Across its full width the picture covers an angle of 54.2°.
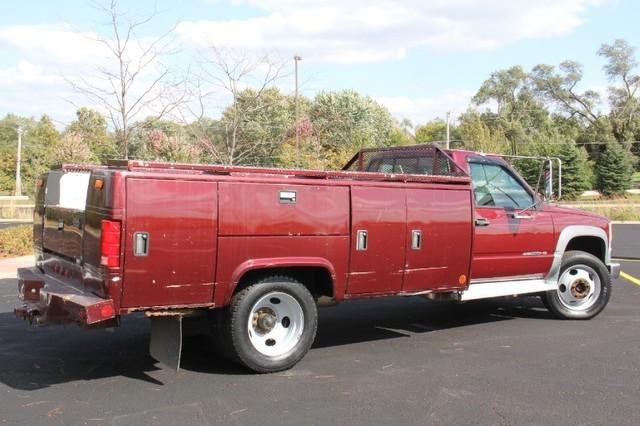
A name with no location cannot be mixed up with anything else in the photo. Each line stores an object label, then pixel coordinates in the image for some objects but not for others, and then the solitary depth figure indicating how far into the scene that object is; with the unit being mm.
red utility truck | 4754
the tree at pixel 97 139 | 14195
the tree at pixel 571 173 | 44250
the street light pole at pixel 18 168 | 48606
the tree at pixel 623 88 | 69062
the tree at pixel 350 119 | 41500
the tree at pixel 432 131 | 78500
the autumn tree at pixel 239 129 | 13453
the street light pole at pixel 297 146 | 20247
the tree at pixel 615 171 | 49031
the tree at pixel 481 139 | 45088
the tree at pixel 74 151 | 24656
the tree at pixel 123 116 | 11688
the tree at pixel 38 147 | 45597
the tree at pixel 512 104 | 69812
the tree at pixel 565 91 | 75312
